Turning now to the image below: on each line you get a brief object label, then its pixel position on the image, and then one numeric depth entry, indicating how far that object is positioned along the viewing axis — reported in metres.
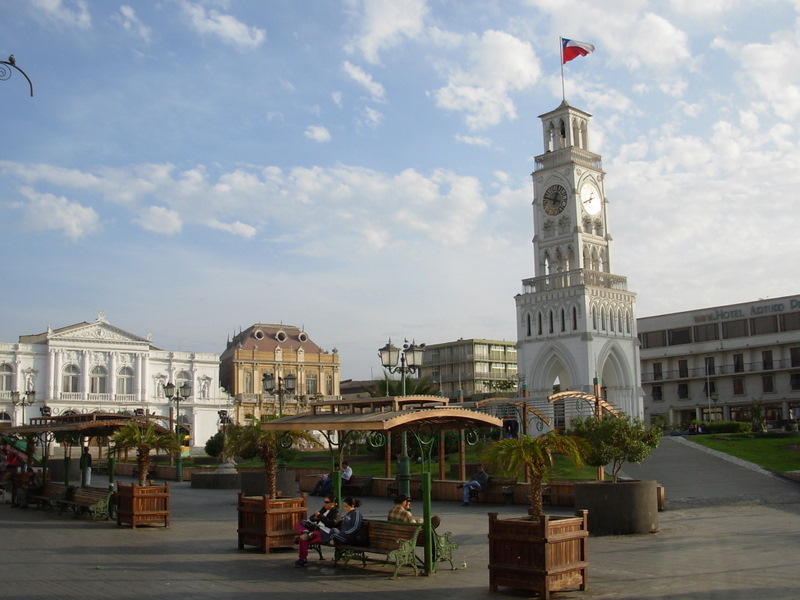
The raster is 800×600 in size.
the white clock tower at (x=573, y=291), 59.19
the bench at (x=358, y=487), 27.89
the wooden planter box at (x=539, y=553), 10.44
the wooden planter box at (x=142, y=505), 18.34
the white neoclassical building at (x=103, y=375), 74.56
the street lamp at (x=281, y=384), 27.88
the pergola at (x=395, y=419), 15.66
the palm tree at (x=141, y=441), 19.69
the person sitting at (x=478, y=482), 23.11
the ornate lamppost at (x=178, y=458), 37.31
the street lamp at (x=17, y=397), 40.50
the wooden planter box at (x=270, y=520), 14.20
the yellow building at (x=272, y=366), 86.44
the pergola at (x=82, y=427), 23.23
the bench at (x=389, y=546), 11.84
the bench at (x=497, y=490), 22.97
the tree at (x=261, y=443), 18.59
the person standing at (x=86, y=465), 27.80
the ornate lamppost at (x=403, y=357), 22.03
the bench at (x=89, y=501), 19.88
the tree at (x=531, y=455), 11.41
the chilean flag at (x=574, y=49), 59.28
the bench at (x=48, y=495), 22.35
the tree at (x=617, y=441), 16.78
